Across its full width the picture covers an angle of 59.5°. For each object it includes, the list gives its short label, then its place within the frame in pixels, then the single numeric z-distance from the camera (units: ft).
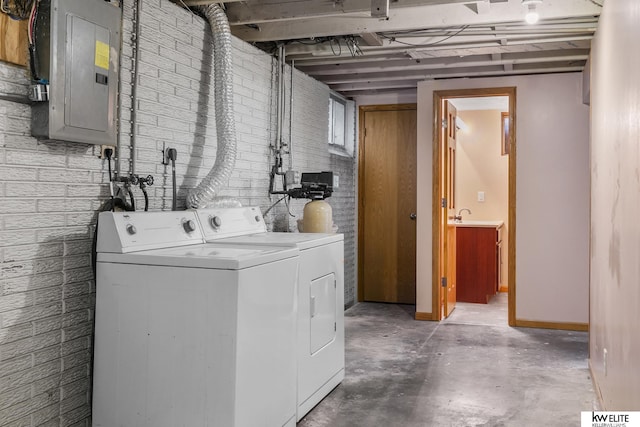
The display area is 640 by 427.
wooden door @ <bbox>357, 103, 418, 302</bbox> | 20.95
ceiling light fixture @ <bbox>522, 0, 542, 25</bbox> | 10.57
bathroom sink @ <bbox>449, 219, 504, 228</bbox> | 21.07
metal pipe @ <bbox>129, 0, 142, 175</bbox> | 9.21
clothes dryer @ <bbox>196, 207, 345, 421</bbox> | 9.80
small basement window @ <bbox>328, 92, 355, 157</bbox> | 19.29
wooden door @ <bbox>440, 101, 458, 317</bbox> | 18.42
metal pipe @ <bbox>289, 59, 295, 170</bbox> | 15.20
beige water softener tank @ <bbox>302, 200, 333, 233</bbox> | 14.12
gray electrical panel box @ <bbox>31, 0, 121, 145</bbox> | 7.36
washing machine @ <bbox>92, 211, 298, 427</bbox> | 7.43
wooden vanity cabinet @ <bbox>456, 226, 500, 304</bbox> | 20.98
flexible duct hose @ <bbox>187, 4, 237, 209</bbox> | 10.79
